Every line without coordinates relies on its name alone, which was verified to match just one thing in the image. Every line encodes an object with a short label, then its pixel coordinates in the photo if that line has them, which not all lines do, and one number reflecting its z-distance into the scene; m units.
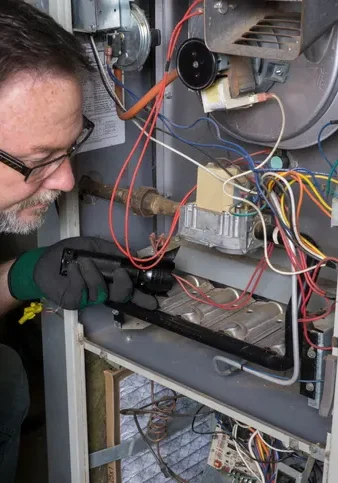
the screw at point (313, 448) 1.24
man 1.26
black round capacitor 1.27
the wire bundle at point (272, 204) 1.24
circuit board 1.56
